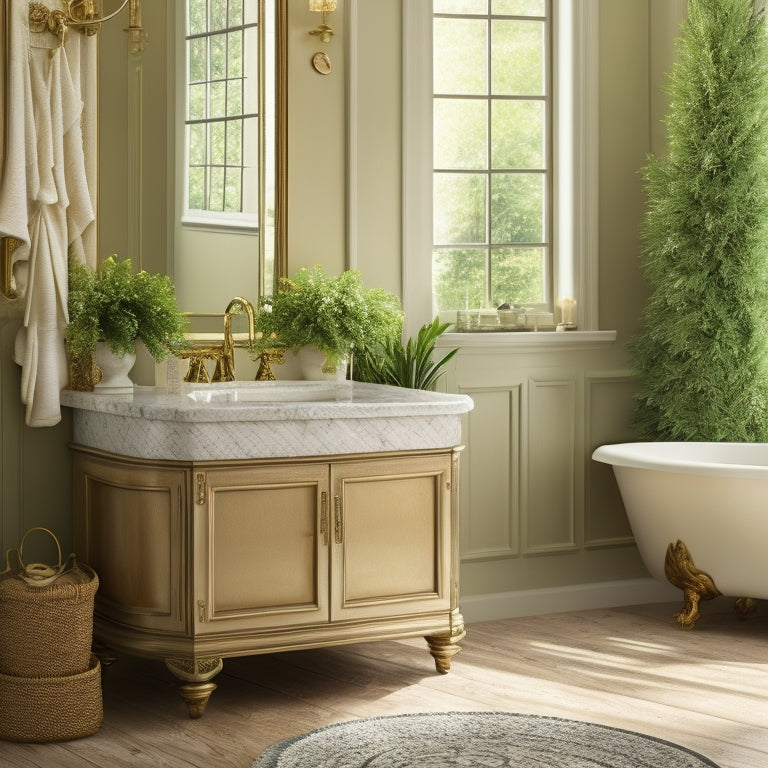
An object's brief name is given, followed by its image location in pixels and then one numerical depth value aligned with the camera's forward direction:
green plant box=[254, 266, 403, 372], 3.99
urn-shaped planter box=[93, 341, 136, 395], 3.69
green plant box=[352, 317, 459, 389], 4.26
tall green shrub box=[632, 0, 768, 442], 4.49
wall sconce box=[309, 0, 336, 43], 4.20
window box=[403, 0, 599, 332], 4.72
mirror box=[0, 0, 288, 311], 3.90
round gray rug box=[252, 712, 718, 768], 3.02
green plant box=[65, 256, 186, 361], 3.63
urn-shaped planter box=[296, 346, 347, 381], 4.11
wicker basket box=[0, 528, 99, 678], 3.29
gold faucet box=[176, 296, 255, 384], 3.93
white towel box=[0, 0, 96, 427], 3.57
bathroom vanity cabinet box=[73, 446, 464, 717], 3.38
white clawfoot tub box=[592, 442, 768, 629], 4.14
